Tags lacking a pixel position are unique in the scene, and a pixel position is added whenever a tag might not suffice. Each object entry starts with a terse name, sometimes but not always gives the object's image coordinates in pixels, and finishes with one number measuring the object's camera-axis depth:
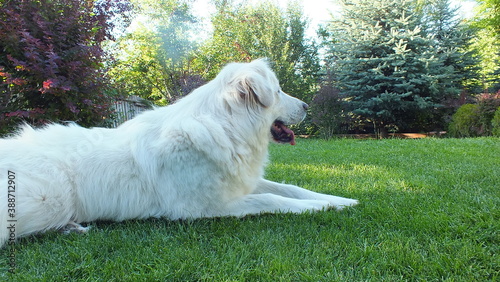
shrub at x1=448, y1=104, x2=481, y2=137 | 9.66
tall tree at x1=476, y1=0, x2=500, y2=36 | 13.86
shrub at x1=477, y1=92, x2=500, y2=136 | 9.30
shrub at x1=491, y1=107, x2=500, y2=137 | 8.52
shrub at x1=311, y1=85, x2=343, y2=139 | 10.68
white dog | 1.97
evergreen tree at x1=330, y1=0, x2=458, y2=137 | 10.61
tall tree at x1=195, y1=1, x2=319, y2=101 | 15.44
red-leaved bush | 3.33
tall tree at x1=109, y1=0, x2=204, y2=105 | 17.45
